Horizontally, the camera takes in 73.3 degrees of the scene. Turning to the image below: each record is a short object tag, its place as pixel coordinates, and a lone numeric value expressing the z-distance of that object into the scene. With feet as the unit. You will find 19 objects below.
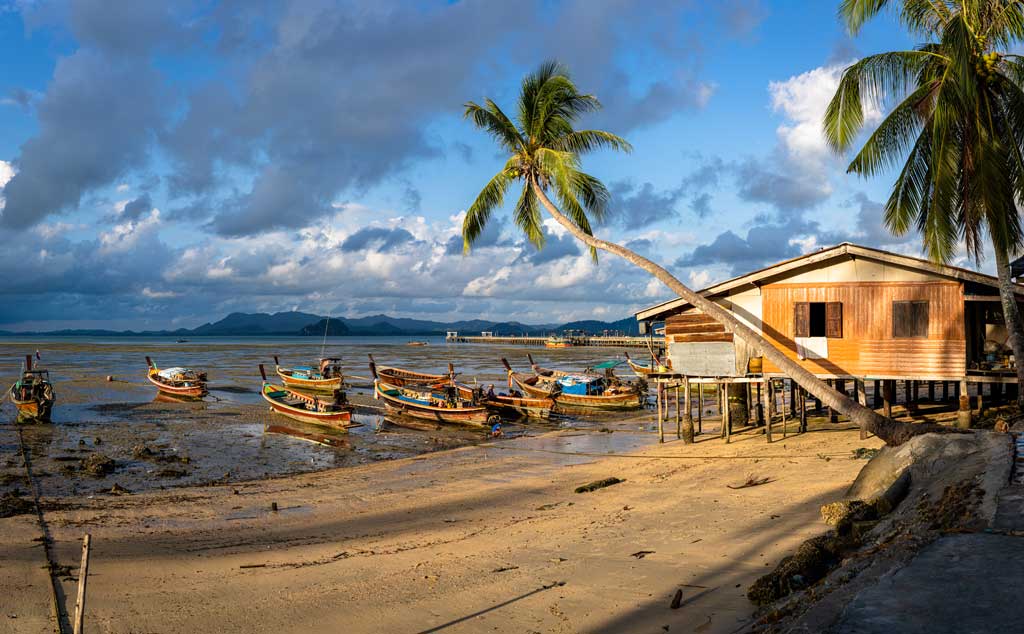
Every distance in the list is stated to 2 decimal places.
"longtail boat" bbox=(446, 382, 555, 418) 112.06
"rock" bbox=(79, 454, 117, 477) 68.39
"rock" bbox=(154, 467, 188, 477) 68.85
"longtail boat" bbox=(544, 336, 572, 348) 387.36
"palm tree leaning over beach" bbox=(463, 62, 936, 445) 68.82
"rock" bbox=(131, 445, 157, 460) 76.82
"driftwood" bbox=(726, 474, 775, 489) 46.76
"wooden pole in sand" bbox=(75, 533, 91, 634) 22.09
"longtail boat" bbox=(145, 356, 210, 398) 130.72
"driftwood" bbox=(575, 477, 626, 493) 52.95
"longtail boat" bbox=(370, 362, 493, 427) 101.04
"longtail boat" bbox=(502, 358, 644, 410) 124.06
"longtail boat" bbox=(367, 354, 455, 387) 147.64
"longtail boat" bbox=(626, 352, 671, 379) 161.38
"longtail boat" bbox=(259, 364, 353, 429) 97.55
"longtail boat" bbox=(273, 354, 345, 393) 137.28
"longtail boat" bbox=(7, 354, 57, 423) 98.63
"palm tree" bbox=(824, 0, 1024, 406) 47.83
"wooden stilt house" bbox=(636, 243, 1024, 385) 59.11
